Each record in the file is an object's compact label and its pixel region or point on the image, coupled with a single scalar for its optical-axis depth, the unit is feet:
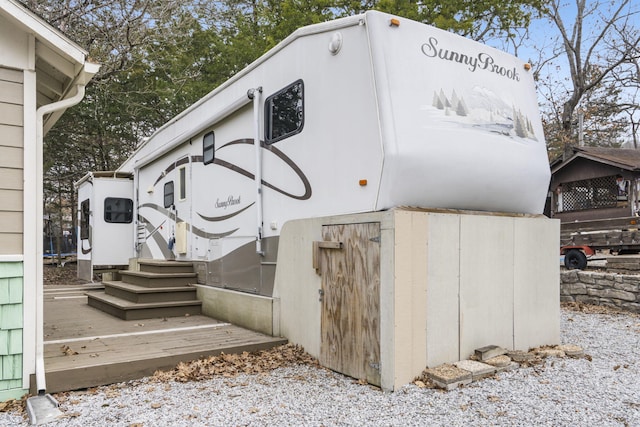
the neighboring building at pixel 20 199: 12.40
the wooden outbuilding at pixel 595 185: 42.73
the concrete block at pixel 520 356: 14.33
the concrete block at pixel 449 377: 12.31
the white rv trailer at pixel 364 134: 13.35
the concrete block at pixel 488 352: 14.05
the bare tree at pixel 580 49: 54.19
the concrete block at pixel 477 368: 12.92
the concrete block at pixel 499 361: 13.71
